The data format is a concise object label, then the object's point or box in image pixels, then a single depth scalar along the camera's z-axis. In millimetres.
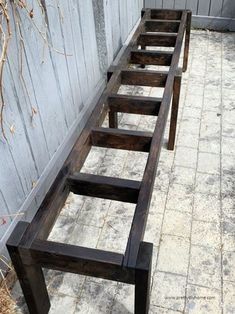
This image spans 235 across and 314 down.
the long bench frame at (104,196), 1617
